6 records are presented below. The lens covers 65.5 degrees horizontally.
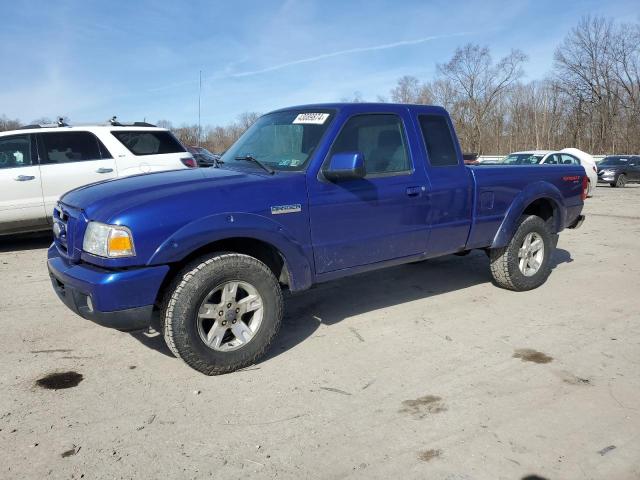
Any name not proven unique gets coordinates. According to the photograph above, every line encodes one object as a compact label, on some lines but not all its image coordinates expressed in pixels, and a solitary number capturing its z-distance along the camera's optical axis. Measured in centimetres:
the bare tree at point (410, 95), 5094
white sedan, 1786
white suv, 741
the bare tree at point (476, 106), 5284
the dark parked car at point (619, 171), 2361
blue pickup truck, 320
